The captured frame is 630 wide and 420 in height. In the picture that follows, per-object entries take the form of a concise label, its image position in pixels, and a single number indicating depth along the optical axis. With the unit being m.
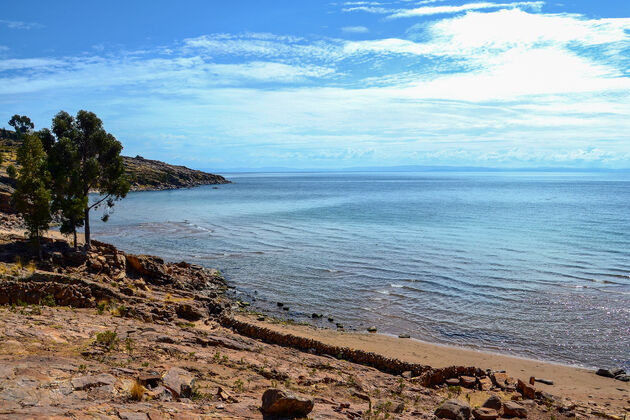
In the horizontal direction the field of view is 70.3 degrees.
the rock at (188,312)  24.60
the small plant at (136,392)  11.27
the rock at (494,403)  14.56
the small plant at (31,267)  23.55
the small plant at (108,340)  15.70
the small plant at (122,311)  21.56
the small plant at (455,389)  17.25
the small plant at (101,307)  21.11
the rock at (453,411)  13.20
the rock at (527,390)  16.39
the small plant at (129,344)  15.72
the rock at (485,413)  13.38
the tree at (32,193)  29.30
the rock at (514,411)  14.20
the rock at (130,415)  9.97
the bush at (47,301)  20.53
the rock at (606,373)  20.55
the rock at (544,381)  19.75
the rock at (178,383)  12.30
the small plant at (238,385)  13.99
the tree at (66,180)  31.92
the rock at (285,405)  11.67
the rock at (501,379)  17.74
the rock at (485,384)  17.73
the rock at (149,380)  12.45
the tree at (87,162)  32.31
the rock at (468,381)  17.88
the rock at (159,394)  11.63
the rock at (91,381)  11.56
